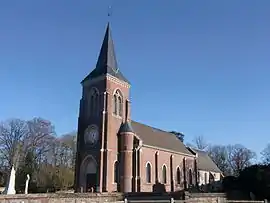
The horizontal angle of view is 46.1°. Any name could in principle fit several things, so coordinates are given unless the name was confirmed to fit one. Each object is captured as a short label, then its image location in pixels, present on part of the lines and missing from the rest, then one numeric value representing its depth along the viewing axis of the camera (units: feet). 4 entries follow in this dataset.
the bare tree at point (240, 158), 280.72
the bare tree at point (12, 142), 187.52
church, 136.26
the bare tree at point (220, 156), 291.89
